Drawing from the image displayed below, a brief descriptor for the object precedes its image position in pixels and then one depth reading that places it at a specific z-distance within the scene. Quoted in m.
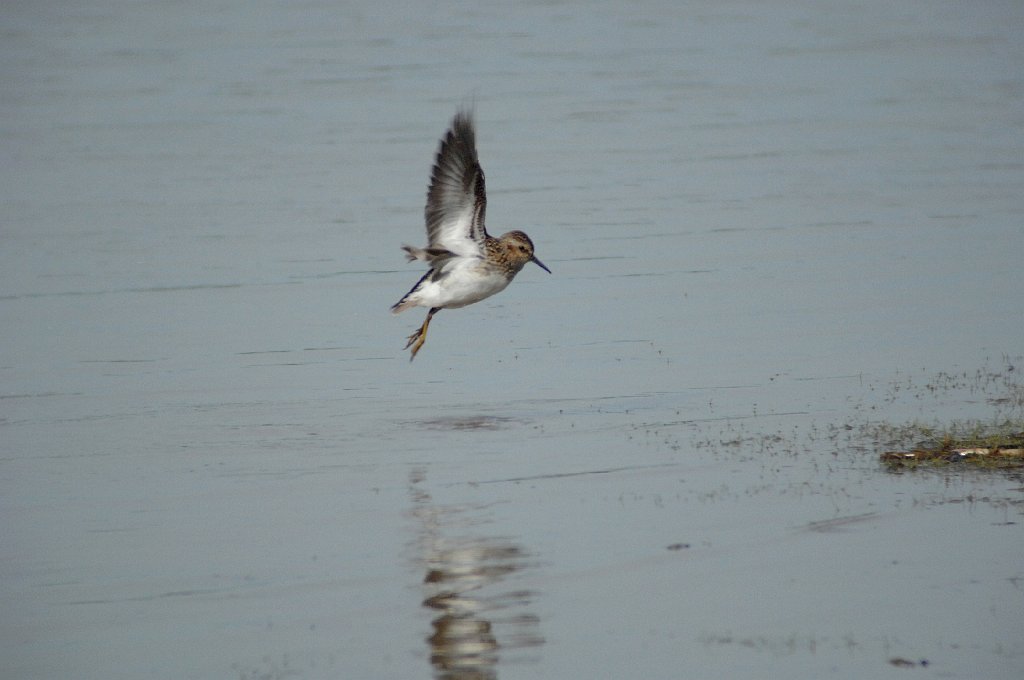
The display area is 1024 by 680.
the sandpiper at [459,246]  21.25
